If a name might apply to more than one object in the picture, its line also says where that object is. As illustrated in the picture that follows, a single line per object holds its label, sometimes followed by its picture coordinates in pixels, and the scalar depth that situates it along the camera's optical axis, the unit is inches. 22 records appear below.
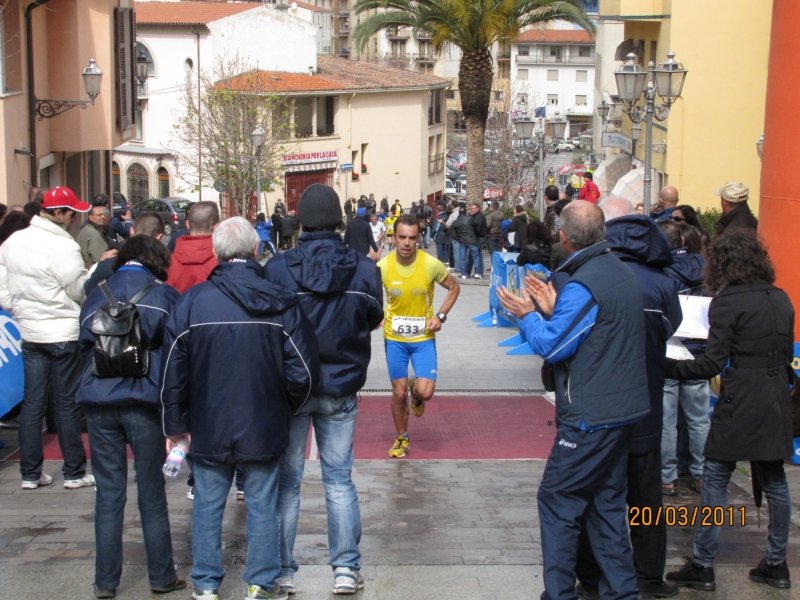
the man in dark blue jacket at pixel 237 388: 171.3
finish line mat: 301.4
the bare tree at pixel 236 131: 1620.3
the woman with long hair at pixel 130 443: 186.2
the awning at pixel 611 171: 1168.4
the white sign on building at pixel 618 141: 1026.1
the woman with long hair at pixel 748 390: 191.9
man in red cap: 248.1
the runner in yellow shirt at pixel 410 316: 287.3
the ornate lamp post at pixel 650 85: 607.5
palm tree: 1111.0
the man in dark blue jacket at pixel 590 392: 166.4
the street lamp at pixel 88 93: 678.5
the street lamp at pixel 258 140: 1211.9
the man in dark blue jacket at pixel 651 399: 182.9
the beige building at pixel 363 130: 1963.6
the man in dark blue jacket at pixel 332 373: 187.2
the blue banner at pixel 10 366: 285.1
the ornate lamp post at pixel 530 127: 960.3
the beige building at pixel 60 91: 629.6
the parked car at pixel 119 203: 1285.7
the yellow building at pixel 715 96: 883.4
